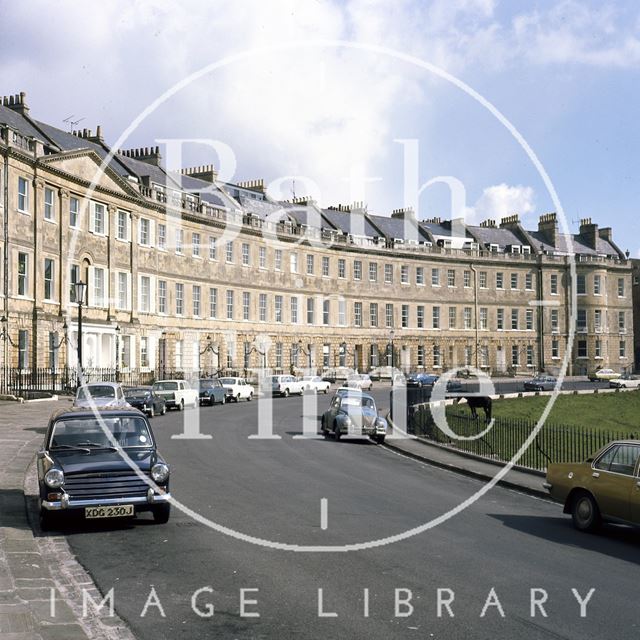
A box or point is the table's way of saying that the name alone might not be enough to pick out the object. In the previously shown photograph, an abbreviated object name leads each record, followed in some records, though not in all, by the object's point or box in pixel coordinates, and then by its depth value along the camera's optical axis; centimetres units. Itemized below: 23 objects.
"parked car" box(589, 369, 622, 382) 8612
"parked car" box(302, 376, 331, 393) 6108
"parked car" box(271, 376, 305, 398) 5875
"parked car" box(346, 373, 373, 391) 6354
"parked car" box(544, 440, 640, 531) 1267
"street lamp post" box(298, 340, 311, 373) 7788
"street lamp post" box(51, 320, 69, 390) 5212
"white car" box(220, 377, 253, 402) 5081
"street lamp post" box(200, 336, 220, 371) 6806
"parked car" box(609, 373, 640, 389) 6905
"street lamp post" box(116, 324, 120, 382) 5807
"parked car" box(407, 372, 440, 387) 6446
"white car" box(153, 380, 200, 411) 4262
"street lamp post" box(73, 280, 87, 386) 3784
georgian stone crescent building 5209
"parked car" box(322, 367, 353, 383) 7419
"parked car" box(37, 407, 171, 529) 1230
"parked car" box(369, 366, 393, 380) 7975
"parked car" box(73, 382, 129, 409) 3038
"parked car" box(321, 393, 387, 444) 2877
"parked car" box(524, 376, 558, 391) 6569
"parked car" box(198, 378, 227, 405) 4709
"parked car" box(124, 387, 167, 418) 3703
